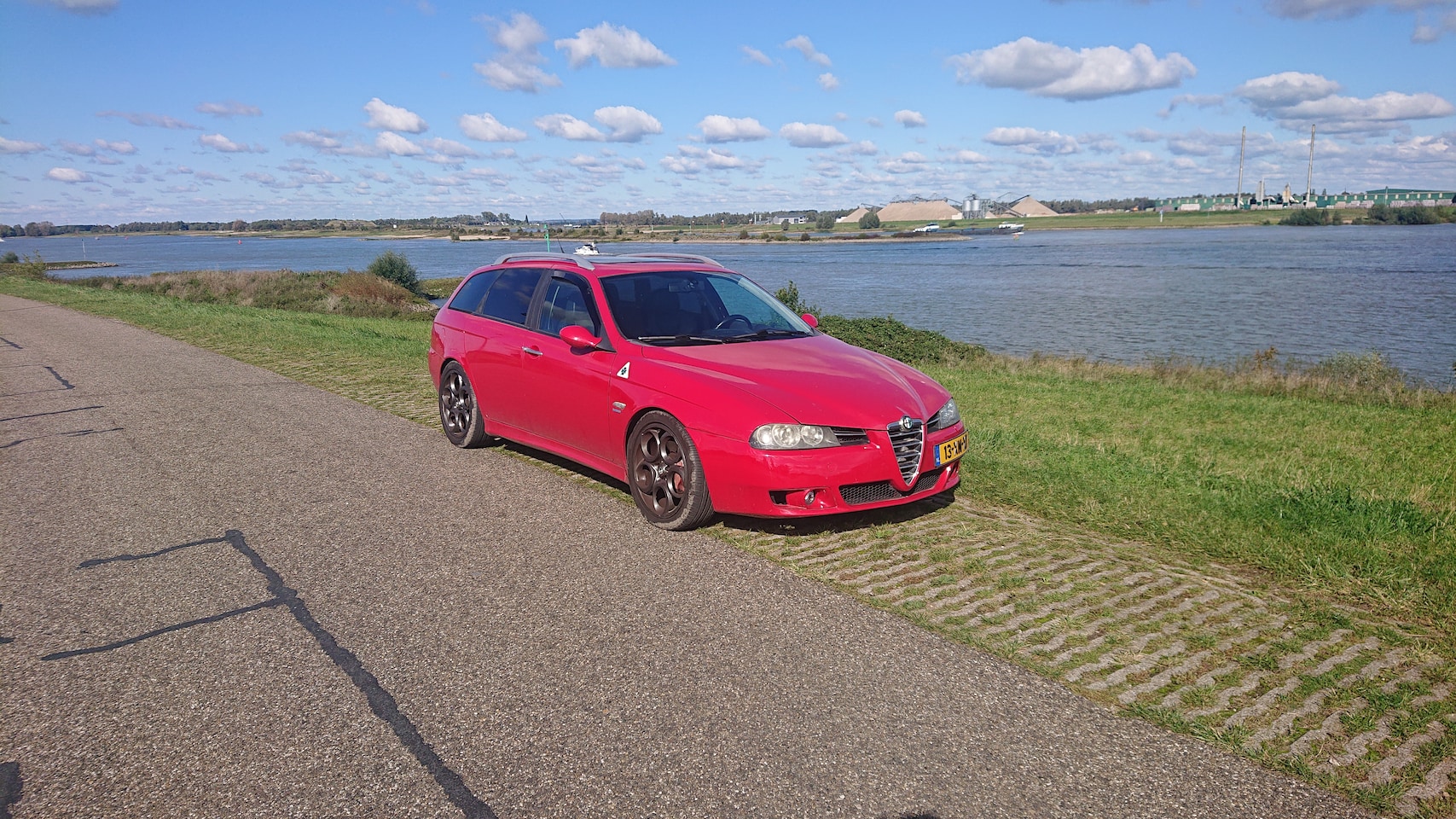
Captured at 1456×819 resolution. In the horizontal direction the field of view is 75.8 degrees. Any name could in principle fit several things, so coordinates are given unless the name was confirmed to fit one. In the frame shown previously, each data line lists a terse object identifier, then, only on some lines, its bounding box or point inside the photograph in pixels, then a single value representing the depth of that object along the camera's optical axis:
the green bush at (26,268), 51.69
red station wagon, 5.41
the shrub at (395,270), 53.19
